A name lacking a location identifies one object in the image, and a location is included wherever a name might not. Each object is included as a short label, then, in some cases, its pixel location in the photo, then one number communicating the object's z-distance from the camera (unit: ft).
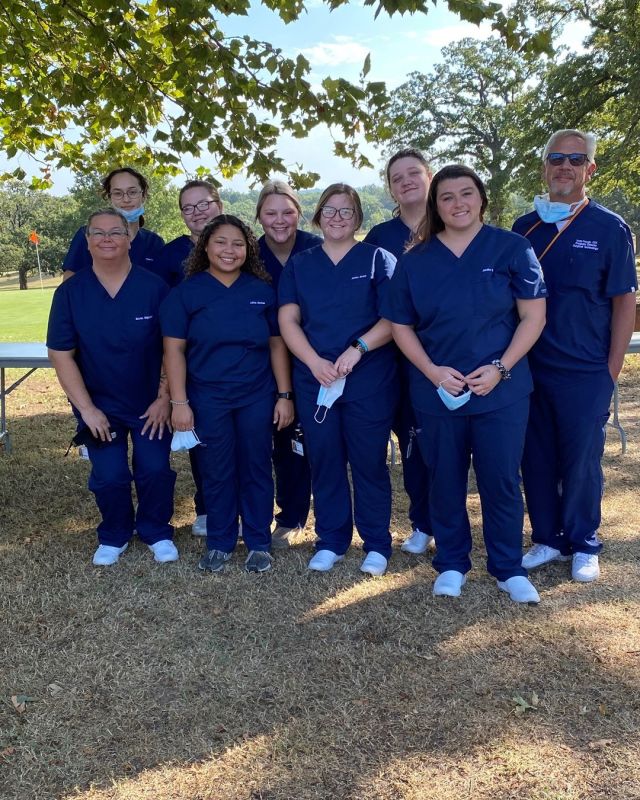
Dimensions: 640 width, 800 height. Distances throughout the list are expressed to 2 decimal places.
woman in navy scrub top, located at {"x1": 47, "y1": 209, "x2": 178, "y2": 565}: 11.18
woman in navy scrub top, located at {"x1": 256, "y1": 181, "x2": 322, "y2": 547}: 11.44
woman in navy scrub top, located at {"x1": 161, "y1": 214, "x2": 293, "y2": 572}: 10.94
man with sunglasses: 9.98
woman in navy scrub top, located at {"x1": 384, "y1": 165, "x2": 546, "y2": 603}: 9.29
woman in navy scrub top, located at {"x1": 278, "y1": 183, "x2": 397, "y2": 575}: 10.47
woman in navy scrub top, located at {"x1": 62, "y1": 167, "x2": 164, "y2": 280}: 12.84
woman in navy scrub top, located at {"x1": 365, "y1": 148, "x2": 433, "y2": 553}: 11.07
